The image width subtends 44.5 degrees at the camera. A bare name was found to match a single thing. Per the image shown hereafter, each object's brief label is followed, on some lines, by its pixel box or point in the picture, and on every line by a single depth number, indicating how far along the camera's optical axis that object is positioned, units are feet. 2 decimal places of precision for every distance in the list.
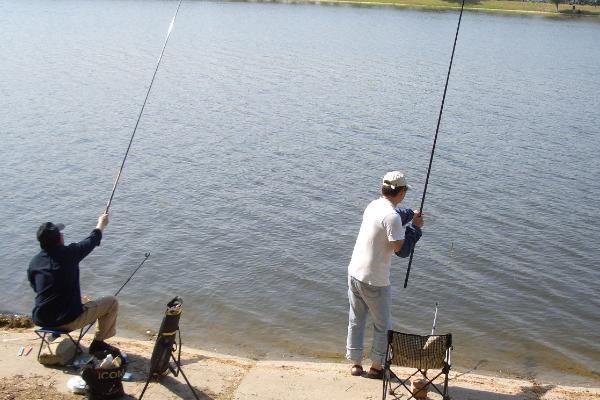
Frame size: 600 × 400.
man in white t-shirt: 20.13
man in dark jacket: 20.45
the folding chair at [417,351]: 19.51
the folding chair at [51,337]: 20.99
